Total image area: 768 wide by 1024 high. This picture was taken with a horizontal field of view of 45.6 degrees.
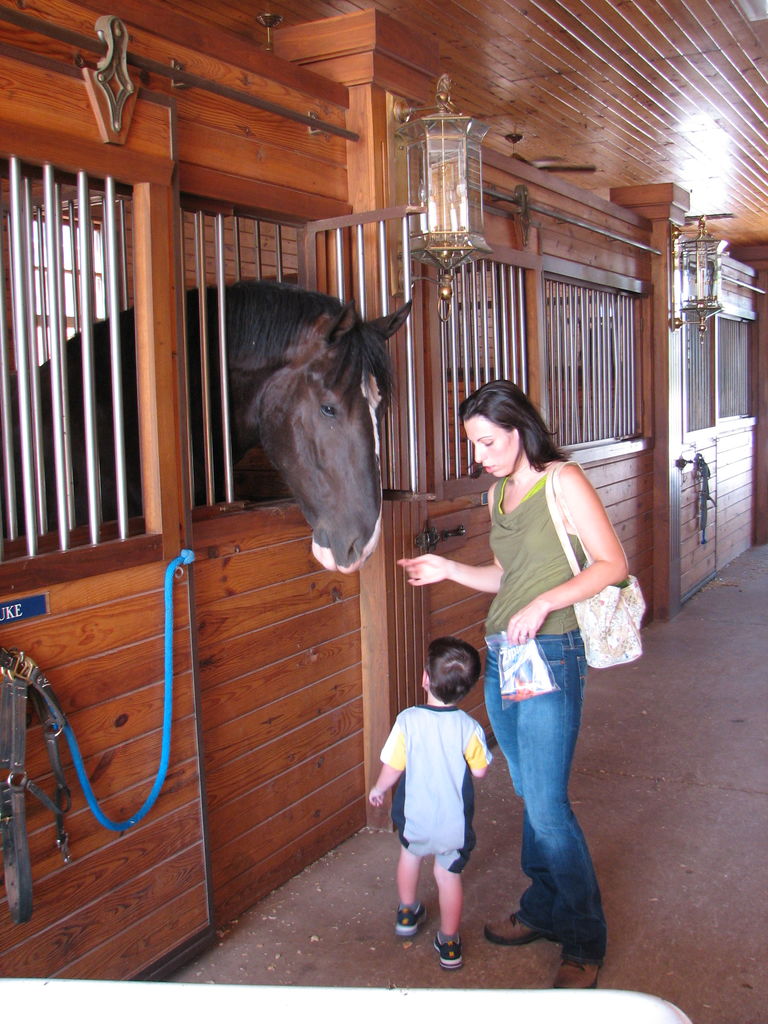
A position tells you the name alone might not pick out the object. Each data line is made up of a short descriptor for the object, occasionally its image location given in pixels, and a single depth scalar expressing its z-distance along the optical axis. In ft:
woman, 6.30
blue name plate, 5.16
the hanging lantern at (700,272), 18.01
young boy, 6.59
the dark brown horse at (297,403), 6.80
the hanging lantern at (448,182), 8.13
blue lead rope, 6.17
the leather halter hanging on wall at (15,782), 4.99
